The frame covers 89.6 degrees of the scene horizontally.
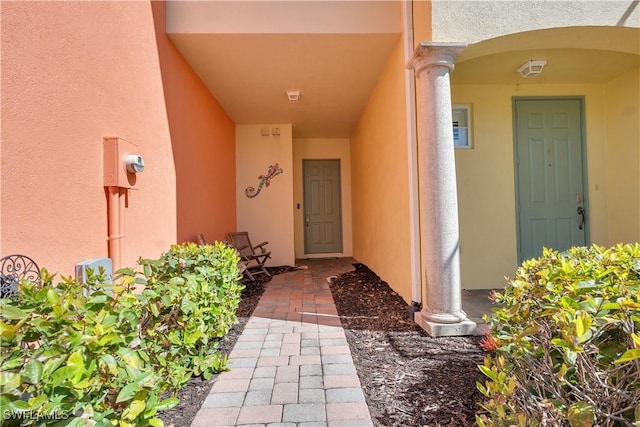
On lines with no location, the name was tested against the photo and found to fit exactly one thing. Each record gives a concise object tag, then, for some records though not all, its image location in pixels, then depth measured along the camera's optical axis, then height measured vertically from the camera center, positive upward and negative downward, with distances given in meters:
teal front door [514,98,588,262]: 4.11 +0.49
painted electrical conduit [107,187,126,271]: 2.39 +0.00
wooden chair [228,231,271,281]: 5.57 -0.57
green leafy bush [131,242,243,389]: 1.69 -0.55
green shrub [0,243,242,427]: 0.79 -0.37
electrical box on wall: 2.35 +0.46
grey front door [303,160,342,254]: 7.64 +0.28
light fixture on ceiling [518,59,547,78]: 3.55 +1.65
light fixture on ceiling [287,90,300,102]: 4.85 +1.91
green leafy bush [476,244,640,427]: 0.81 -0.43
